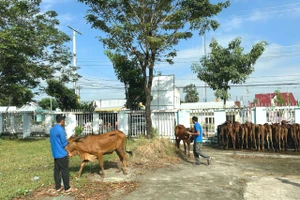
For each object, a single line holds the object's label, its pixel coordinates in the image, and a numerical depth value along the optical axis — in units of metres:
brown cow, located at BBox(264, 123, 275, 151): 13.12
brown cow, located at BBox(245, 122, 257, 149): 13.35
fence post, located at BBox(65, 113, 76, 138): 20.03
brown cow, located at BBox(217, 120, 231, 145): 14.12
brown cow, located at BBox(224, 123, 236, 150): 13.67
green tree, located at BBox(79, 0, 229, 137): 12.54
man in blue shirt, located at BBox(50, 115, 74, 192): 6.46
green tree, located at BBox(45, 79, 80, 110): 20.88
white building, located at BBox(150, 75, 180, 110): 23.64
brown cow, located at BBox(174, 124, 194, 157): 11.44
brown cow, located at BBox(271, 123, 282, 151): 12.88
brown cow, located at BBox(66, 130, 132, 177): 7.84
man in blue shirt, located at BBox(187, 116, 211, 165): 9.51
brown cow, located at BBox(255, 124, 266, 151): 13.18
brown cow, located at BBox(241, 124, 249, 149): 13.45
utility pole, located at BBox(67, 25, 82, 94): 27.88
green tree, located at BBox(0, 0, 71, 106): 15.19
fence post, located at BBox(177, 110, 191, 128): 16.72
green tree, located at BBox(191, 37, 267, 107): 16.39
